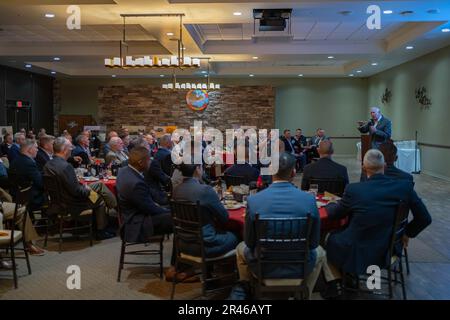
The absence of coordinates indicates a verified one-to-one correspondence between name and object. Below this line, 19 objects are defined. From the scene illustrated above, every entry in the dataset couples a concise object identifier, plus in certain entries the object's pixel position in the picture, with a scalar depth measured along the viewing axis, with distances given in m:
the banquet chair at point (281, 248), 3.12
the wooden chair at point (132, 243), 4.56
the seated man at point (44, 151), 6.93
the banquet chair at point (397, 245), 3.54
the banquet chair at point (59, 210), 5.67
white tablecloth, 13.45
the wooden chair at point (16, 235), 4.35
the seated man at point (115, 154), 7.51
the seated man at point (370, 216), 3.53
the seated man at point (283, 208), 3.16
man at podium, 8.23
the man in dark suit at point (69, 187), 5.64
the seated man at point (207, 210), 3.74
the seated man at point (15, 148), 8.68
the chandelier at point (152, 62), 8.91
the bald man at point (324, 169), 5.20
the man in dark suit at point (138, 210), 4.48
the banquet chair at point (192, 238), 3.66
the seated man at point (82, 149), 8.20
